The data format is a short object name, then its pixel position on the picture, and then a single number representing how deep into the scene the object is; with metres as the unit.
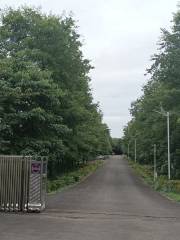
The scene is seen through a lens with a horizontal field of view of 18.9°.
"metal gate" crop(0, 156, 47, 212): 20.08
